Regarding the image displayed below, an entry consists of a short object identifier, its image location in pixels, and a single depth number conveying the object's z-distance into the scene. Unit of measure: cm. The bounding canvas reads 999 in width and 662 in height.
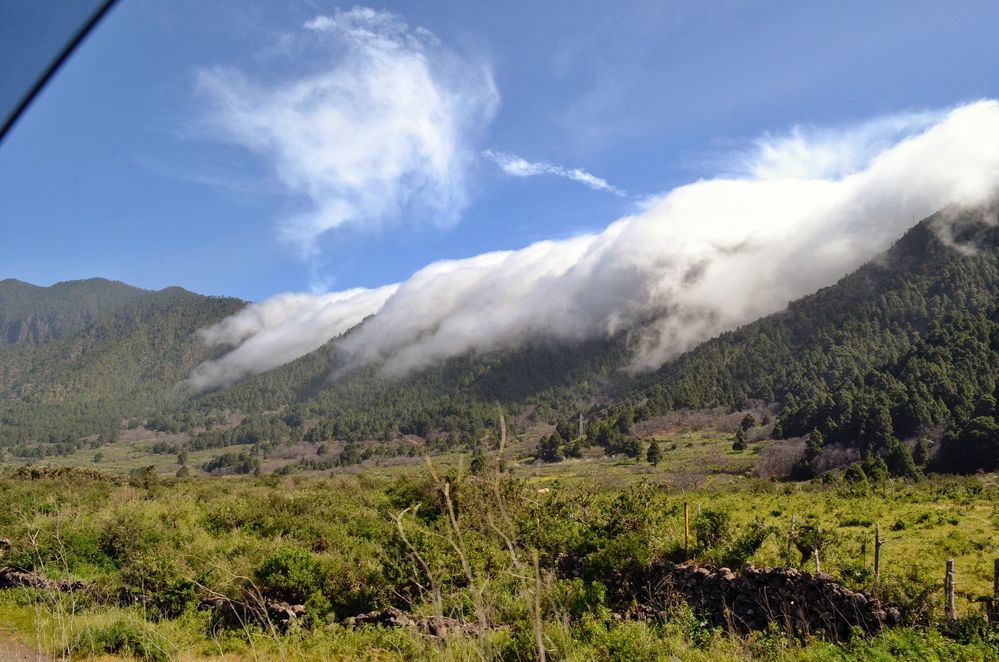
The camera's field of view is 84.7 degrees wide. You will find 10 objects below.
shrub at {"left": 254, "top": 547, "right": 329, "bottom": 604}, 1288
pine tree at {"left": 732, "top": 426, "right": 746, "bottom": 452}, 7988
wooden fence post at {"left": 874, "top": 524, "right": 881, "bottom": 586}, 1080
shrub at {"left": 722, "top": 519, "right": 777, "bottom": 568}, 1314
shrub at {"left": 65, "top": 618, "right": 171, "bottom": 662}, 970
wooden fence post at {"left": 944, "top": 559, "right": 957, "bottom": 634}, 896
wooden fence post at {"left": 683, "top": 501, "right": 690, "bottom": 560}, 1402
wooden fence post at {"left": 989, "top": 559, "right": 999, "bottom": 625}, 881
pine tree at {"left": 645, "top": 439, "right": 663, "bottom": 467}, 7876
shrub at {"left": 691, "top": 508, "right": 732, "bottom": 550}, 1451
